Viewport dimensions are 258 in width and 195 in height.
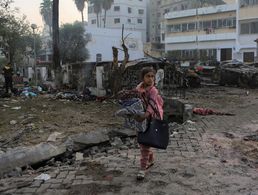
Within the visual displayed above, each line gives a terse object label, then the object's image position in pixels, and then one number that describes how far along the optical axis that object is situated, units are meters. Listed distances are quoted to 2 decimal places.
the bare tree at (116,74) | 8.66
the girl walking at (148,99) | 3.05
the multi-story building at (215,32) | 27.03
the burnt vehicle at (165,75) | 8.88
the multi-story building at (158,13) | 42.36
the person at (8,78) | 11.04
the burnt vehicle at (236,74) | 12.39
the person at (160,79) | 8.31
